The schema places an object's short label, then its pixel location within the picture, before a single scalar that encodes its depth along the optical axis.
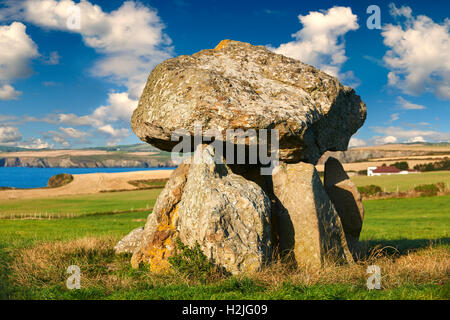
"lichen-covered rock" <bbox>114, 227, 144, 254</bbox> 11.62
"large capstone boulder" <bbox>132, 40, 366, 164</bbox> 9.59
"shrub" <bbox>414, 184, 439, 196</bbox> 45.47
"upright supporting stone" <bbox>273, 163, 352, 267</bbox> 9.31
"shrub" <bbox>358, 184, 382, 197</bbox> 48.54
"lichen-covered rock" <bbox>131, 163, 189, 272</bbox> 9.27
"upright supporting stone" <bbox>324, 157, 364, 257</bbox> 12.28
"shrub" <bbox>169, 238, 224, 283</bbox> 7.75
